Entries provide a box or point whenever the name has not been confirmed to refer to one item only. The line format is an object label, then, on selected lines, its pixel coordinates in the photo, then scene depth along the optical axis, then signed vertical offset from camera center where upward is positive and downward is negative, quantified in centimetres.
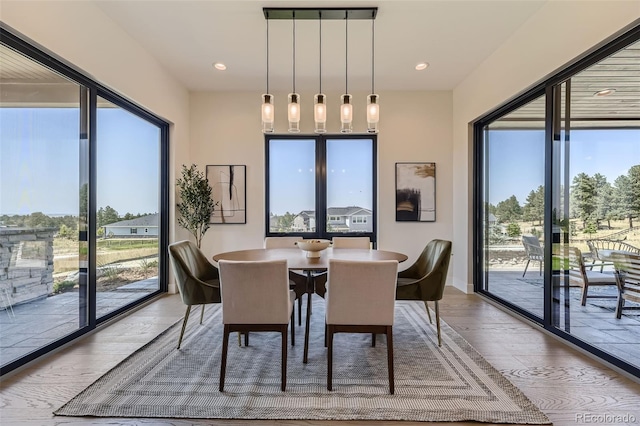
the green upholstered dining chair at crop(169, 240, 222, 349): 233 -61
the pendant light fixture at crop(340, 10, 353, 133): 273 +95
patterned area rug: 167 -114
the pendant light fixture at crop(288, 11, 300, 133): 269 +93
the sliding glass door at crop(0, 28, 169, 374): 205 +8
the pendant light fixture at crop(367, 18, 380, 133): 273 +94
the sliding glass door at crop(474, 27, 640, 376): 209 +10
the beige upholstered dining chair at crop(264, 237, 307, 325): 254 -58
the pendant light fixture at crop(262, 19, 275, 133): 267 +91
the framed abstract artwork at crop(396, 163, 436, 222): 443 +31
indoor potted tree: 397 +12
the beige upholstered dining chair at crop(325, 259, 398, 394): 182 -56
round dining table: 219 -39
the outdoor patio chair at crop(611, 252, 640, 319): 208 -48
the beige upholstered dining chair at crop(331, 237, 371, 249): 330 -36
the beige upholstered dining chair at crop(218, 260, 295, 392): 185 -56
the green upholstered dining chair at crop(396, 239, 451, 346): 246 -63
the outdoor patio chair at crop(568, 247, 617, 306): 228 -53
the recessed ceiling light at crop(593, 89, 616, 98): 221 +92
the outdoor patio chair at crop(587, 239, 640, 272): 210 -27
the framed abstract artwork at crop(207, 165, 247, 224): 443 +31
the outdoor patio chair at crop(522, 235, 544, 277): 287 -39
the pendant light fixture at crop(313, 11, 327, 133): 272 +93
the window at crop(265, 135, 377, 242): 458 +39
